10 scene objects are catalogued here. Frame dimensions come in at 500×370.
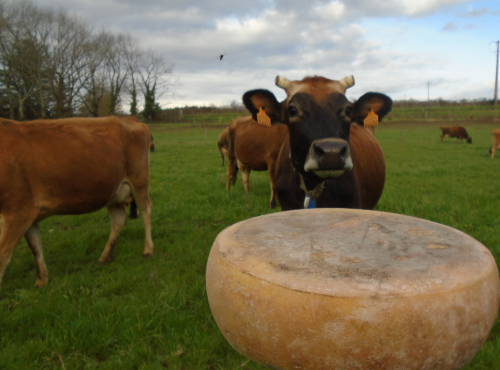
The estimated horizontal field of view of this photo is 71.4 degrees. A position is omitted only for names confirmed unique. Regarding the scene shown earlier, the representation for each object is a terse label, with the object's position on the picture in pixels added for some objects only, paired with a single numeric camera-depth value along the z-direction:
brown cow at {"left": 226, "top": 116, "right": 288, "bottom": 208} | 6.86
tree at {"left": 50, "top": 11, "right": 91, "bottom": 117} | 33.94
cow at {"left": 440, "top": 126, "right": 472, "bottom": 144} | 23.97
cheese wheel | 1.01
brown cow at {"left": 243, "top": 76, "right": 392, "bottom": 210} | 2.62
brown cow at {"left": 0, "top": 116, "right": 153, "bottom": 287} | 3.25
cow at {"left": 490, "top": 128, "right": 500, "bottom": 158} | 14.72
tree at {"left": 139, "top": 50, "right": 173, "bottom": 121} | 44.34
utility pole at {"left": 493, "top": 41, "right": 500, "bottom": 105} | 51.47
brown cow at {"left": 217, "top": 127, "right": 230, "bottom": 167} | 11.08
